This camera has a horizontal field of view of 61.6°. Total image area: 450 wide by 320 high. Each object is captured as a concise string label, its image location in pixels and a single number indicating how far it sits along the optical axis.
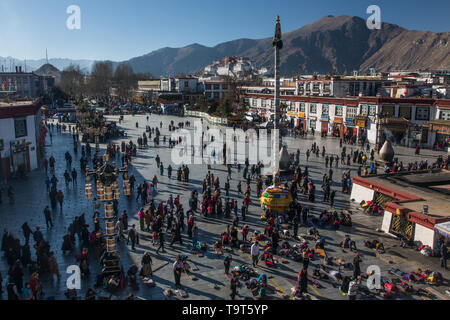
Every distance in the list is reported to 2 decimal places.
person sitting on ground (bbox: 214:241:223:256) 15.38
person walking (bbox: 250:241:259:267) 14.16
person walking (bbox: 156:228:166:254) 15.52
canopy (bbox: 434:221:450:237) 14.66
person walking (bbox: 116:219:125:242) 16.50
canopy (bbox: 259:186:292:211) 18.53
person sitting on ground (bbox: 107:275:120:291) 12.40
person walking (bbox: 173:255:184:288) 12.75
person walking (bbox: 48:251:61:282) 13.09
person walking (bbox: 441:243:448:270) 14.33
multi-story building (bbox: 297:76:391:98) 53.16
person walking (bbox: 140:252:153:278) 13.23
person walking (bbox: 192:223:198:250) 15.71
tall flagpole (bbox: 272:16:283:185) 23.11
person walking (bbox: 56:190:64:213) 20.46
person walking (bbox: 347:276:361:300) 12.03
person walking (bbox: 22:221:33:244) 15.90
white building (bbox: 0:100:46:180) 27.38
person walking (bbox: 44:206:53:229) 17.61
